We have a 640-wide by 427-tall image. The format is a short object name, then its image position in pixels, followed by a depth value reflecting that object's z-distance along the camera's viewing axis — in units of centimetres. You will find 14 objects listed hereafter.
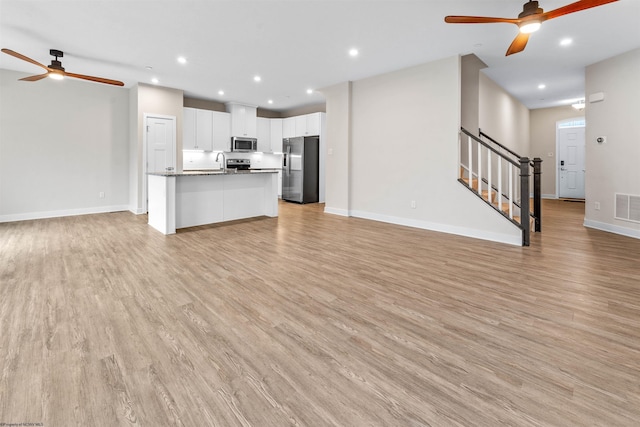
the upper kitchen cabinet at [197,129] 755
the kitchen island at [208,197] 475
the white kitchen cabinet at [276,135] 955
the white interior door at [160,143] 661
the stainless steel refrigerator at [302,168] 837
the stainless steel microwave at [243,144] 851
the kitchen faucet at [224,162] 868
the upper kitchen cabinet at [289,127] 909
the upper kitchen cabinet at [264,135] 933
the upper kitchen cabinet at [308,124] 844
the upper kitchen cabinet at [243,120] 846
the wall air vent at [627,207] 468
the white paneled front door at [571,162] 884
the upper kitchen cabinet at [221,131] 813
